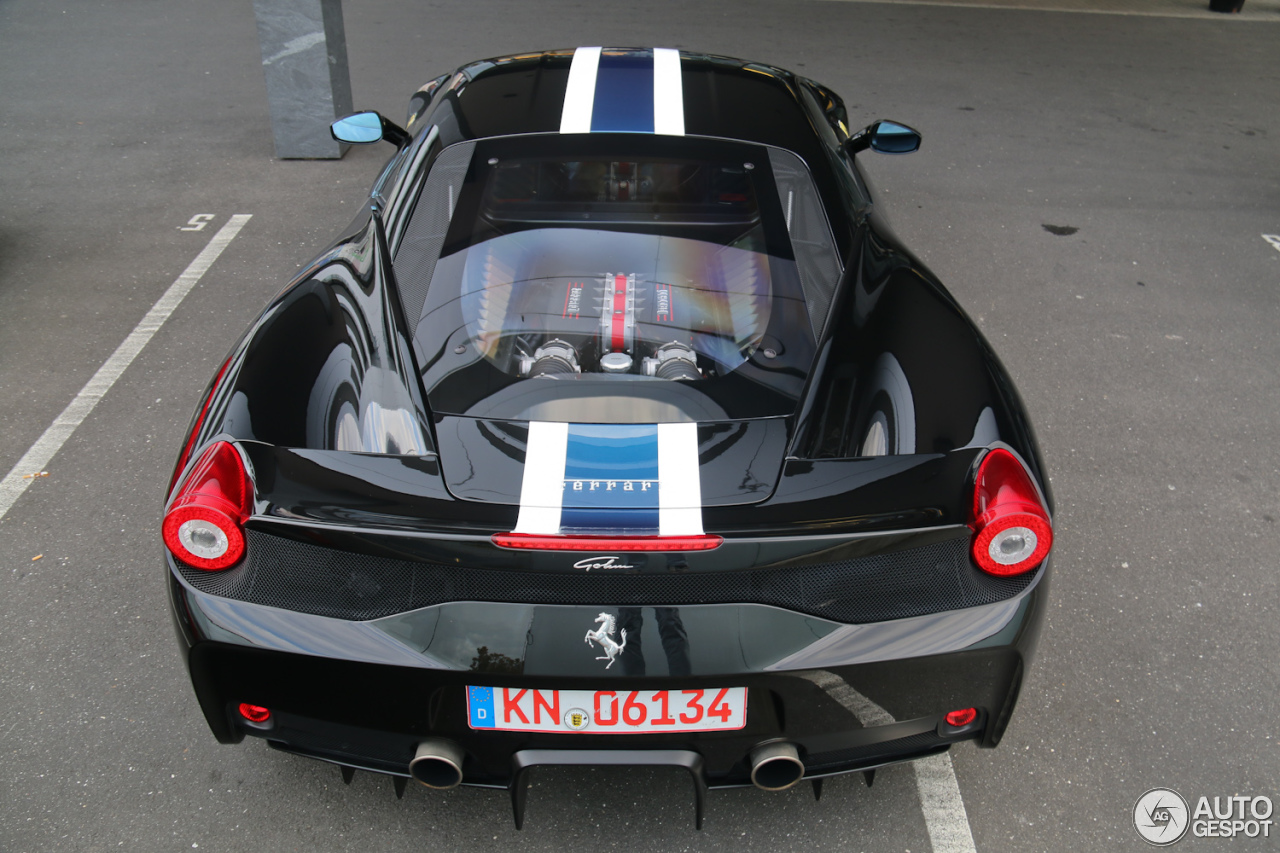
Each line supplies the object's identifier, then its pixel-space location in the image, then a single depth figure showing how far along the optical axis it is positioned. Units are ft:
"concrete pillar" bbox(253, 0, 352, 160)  16.90
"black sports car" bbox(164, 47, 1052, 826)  4.76
